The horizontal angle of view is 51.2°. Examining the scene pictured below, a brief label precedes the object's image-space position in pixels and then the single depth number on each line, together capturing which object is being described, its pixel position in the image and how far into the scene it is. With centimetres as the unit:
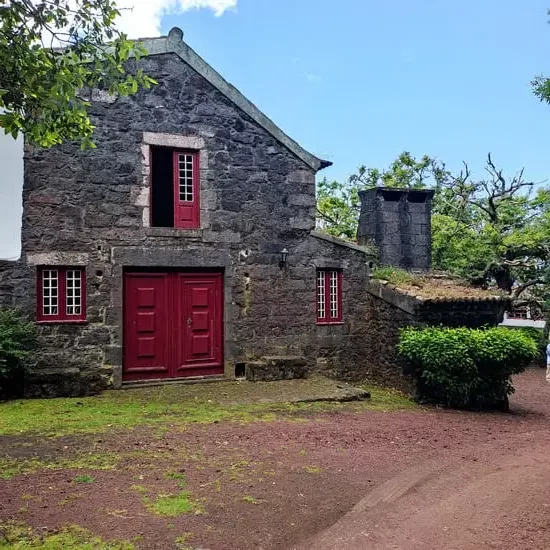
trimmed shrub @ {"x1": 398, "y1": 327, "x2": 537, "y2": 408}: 930
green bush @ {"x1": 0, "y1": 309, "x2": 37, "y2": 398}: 898
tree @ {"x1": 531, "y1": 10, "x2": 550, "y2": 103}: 864
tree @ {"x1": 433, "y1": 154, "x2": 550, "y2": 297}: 1786
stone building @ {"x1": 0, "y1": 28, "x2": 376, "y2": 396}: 993
